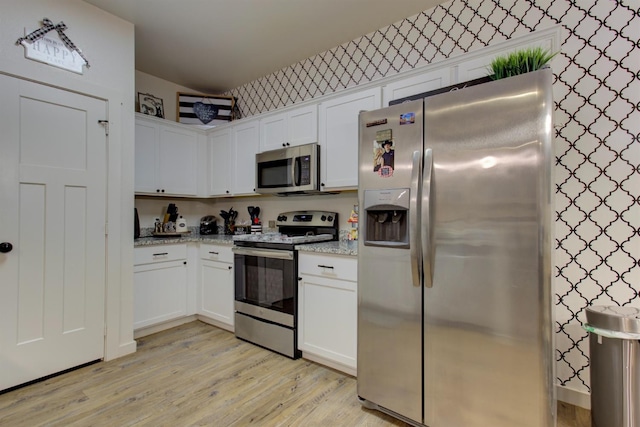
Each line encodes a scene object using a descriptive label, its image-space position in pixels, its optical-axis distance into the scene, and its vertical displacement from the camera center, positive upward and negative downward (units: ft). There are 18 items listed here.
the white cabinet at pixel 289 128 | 9.14 +2.71
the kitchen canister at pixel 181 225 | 11.51 -0.36
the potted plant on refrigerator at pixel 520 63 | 4.69 +2.34
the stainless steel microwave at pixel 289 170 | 8.98 +1.38
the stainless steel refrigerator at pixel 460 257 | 4.29 -0.66
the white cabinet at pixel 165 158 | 10.29 +2.02
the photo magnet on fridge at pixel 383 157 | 5.57 +1.06
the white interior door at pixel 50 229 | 6.62 -0.31
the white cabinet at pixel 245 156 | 10.65 +2.09
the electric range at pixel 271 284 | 8.05 -1.89
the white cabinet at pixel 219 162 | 11.46 +2.02
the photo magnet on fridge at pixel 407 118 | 5.34 +1.67
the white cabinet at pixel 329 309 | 7.06 -2.25
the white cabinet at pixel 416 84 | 7.12 +3.11
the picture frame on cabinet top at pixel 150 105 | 11.13 +4.05
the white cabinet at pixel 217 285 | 9.67 -2.24
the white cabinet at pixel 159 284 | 9.18 -2.12
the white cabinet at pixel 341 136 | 8.14 +2.18
